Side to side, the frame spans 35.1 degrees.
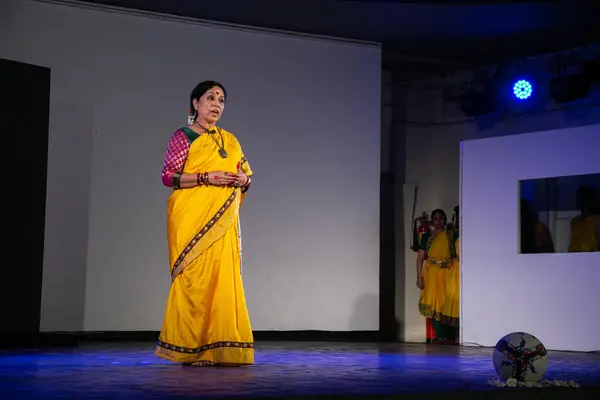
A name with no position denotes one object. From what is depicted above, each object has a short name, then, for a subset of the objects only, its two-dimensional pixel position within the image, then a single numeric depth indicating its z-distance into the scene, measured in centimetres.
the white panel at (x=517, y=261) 787
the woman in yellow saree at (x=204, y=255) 509
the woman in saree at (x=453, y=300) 969
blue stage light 985
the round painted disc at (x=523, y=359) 404
